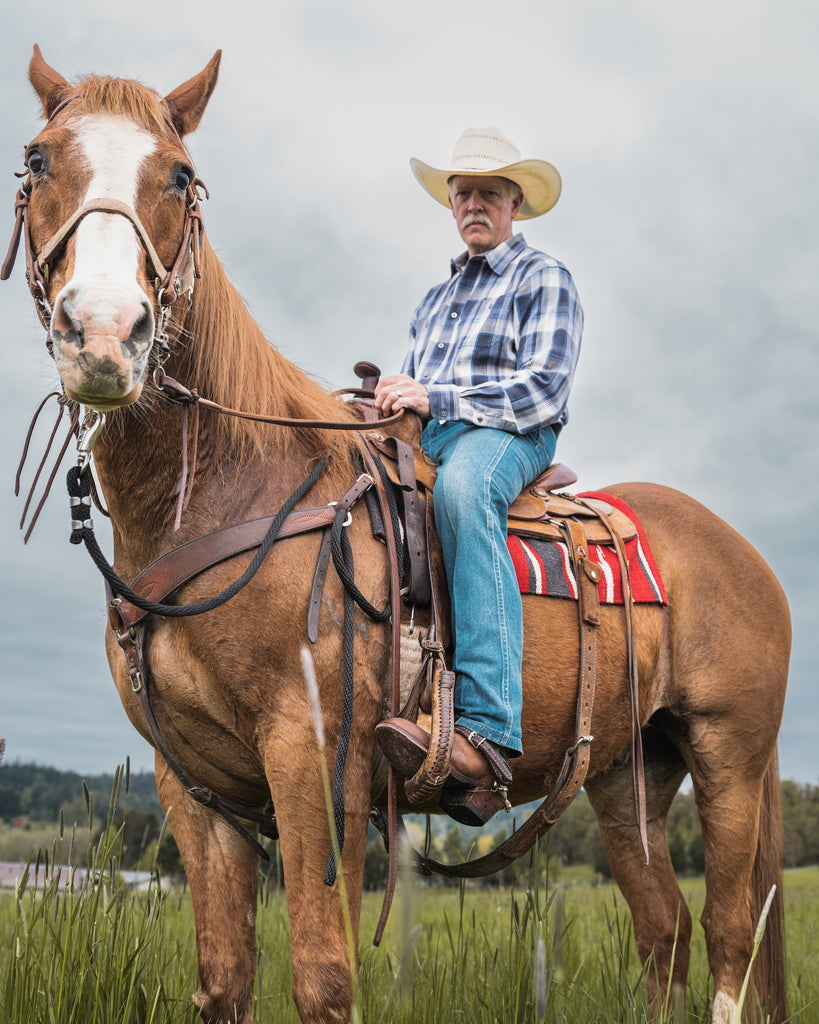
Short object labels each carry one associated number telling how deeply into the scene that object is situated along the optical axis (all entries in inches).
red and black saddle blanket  135.7
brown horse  93.0
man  115.6
